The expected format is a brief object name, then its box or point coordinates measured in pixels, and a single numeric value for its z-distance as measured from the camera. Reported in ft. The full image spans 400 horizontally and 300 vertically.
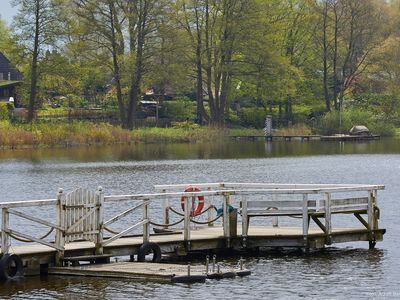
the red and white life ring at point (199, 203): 121.80
